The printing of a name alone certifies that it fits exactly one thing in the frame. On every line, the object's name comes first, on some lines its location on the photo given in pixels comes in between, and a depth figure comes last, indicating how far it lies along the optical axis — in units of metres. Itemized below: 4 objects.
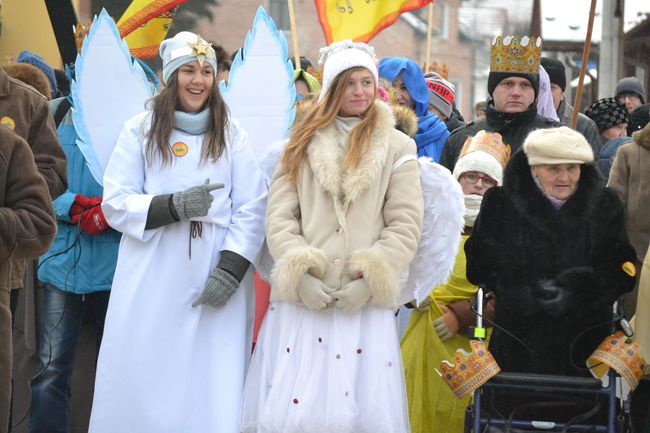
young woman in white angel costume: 11.62
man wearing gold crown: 14.12
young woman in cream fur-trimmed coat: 10.72
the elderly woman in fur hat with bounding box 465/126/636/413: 10.91
